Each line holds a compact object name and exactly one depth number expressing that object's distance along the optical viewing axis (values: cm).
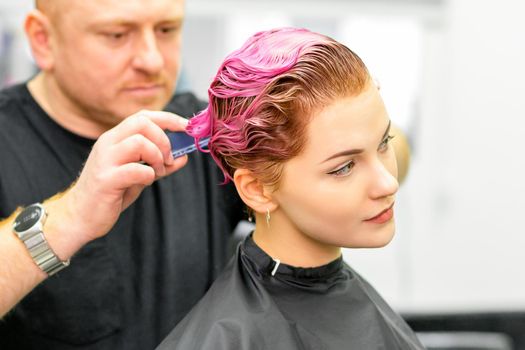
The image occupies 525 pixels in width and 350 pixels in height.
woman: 127
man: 154
